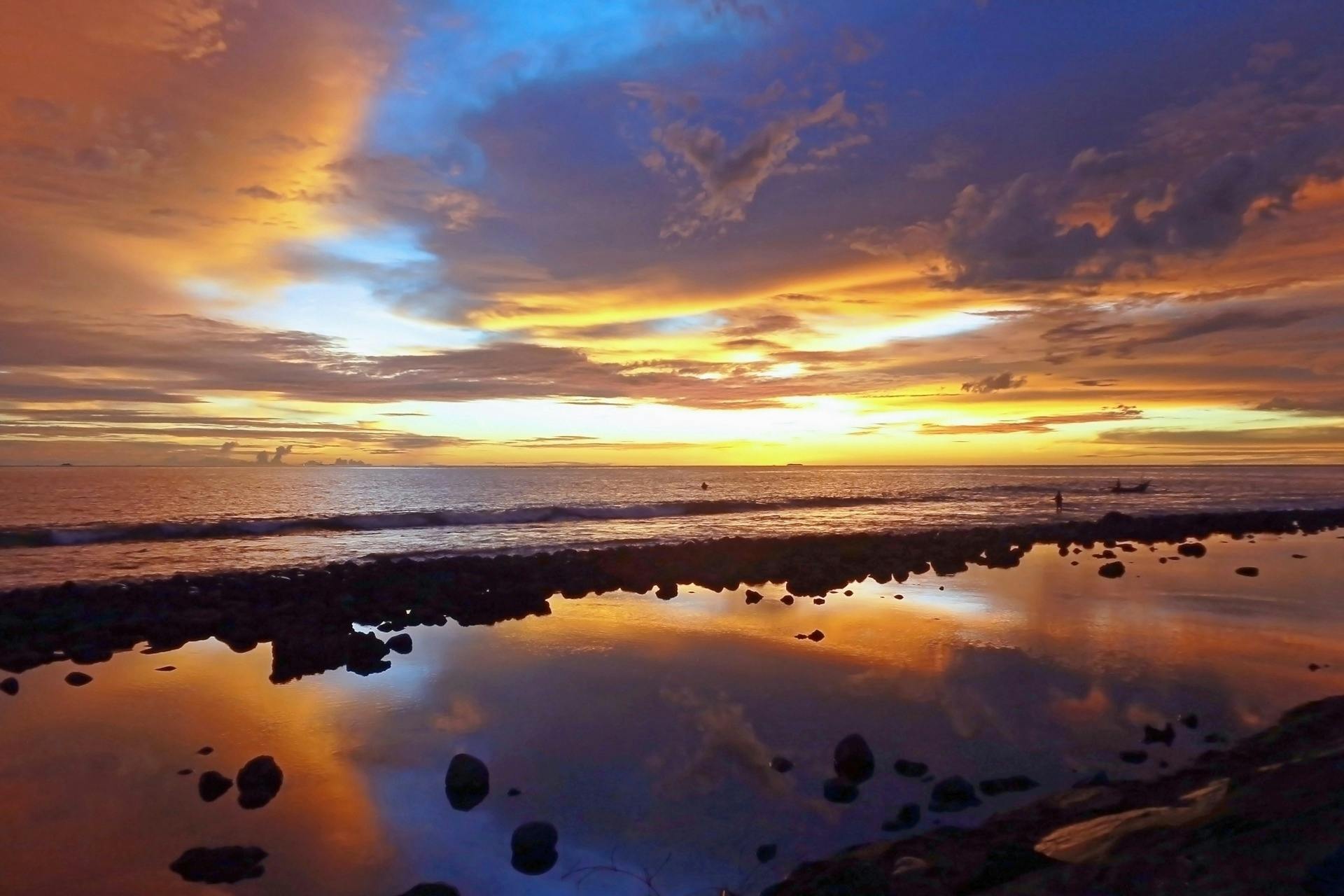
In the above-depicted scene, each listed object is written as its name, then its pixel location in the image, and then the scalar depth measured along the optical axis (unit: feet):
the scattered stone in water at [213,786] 30.45
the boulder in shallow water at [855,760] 31.30
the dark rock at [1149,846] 17.85
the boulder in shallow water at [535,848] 25.18
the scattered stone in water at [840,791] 29.27
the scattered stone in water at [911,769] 31.12
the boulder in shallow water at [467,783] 29.94
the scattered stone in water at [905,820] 26.68
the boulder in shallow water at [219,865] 24.76
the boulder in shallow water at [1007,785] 29.09
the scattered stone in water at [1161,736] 33.50
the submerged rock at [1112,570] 83.88
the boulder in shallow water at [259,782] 30.14
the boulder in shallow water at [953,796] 28.04
